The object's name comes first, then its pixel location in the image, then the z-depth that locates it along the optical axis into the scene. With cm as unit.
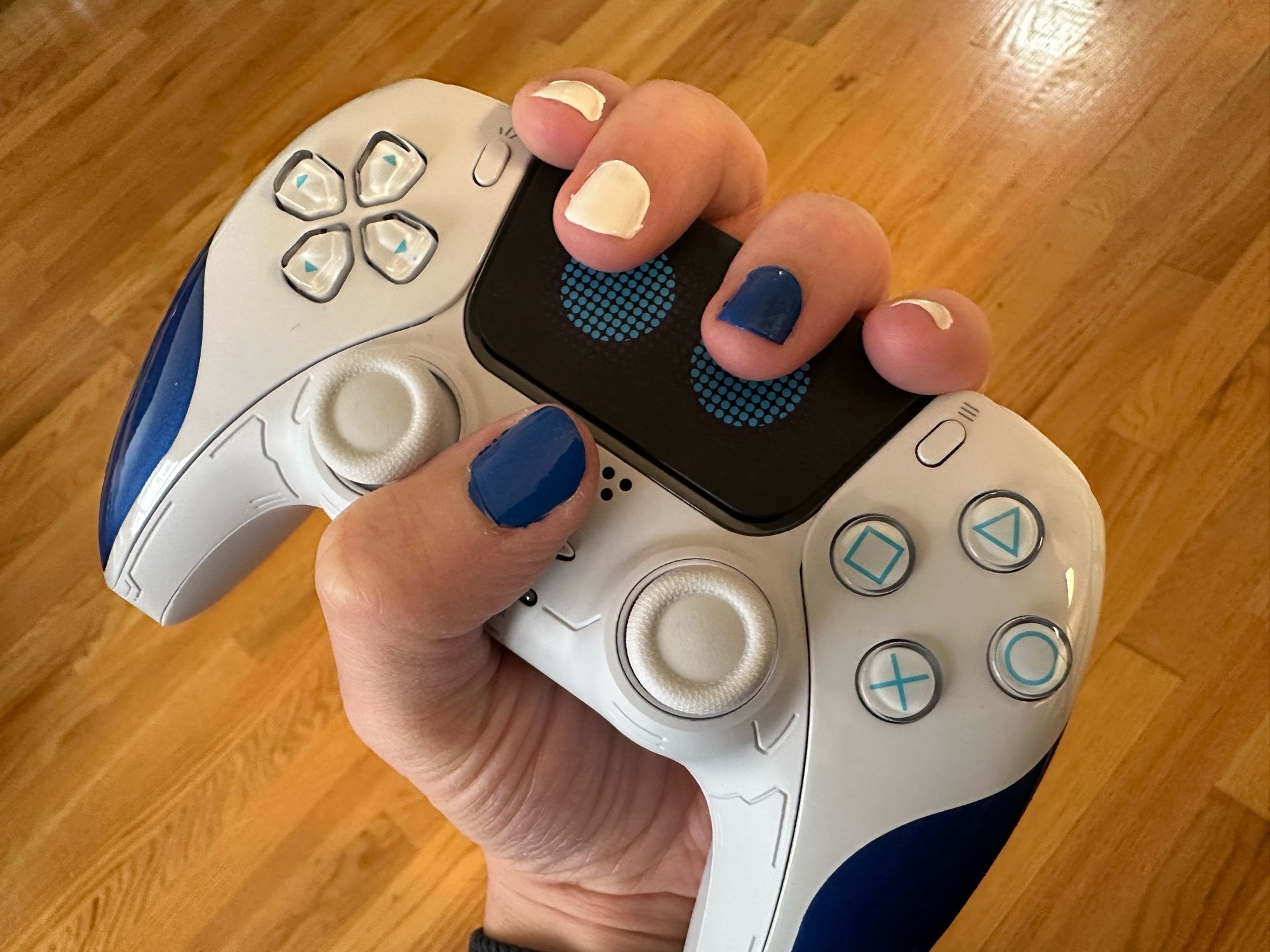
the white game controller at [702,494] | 15
